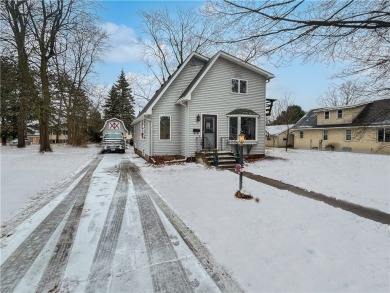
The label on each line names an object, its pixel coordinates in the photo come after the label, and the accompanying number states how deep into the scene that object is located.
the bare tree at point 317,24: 3.17
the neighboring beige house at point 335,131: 21.15
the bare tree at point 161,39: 23.61
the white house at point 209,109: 12.96
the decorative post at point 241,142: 6.12
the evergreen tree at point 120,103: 44.91
